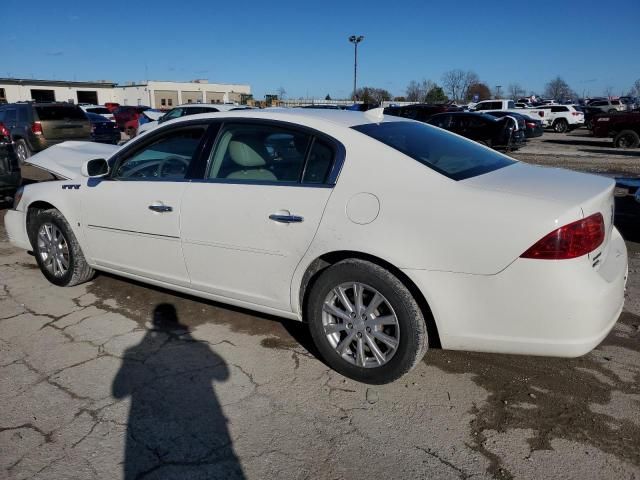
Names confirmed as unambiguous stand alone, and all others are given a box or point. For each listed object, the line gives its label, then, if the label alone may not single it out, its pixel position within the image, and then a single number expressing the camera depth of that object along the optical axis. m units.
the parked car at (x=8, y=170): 7.62
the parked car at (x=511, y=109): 29.92
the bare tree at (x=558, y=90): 105.44
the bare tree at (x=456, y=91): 84.38
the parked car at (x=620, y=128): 18.16
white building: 65.19
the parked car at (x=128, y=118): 25.31
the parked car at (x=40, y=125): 13.75
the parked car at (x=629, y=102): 43.96
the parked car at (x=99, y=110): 33.71
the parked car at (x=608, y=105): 36.82
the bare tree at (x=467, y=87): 84.24
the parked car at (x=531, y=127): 19.75
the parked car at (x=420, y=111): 21.62
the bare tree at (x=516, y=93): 110.50
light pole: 44.62
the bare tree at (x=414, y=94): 82.24
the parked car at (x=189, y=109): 13.49
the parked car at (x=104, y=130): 17.86
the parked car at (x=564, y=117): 29.58
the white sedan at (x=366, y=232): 2.58
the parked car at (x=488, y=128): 16.56
